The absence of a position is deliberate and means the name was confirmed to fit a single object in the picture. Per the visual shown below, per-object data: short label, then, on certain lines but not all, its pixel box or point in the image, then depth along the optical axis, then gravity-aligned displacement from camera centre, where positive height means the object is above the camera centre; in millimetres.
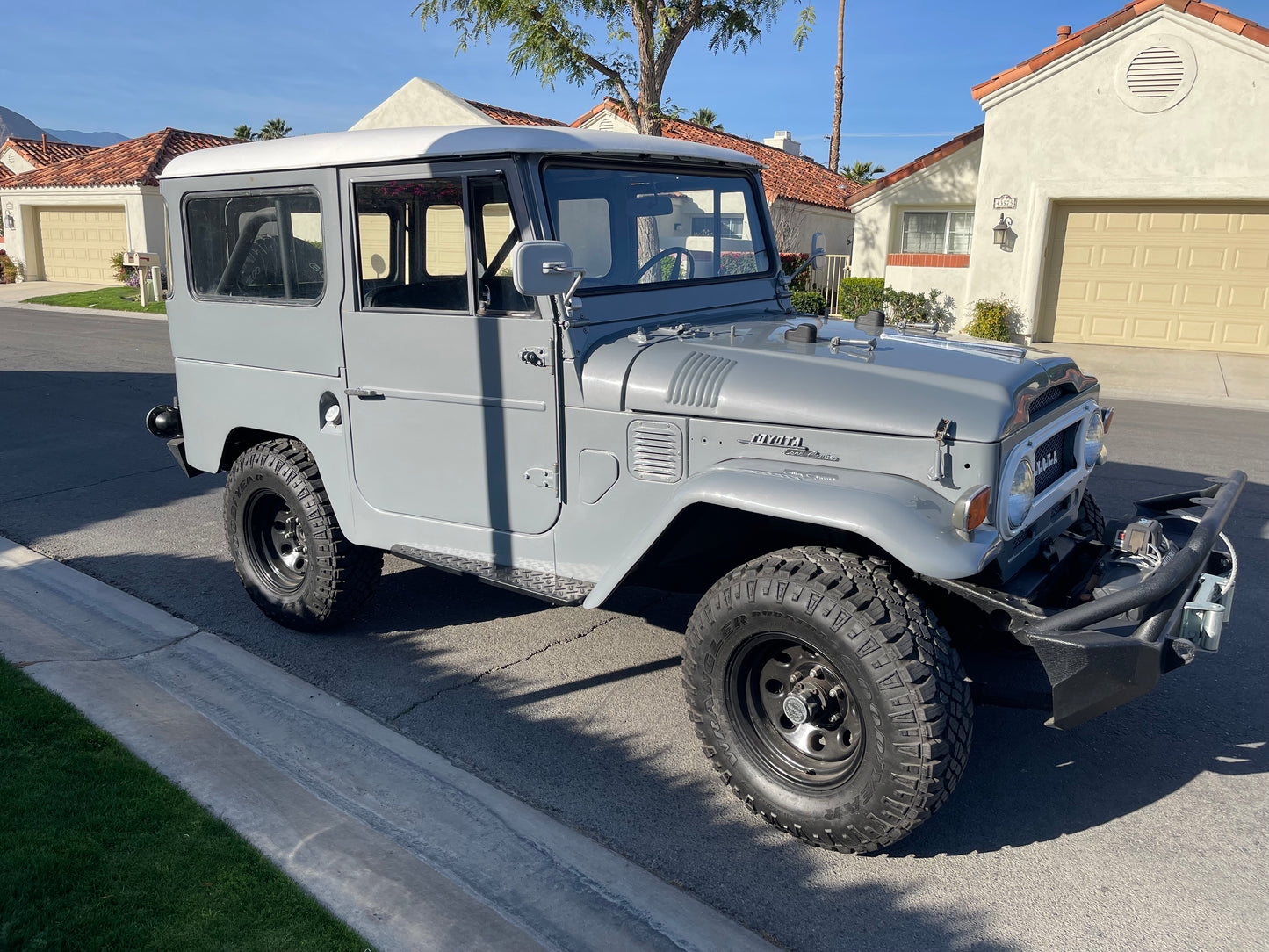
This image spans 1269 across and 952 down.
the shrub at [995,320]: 16266 -1030
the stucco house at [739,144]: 21891 +2585
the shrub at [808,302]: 16766 -811
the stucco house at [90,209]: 28891 +1068
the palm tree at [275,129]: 46594 +5548
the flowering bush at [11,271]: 31859 -885
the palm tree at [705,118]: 40559 +5511
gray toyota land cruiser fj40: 2961 -701
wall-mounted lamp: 16141 +403
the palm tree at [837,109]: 32219 +4838
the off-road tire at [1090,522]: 4137 -1115
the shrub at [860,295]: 18547 -749
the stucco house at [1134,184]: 14461 +1124
